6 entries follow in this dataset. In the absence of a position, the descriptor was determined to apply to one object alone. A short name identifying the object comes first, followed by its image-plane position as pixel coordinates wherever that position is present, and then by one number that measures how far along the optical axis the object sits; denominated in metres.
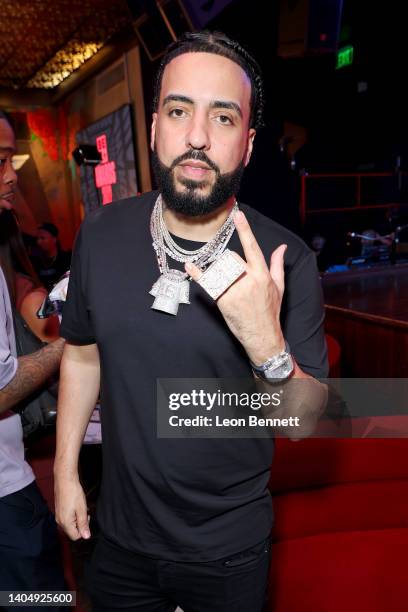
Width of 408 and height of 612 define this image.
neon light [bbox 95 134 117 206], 7.52
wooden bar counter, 4.07
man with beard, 1.12
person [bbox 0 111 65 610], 1.45
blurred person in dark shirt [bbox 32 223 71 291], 5.71
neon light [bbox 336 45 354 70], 8.84
